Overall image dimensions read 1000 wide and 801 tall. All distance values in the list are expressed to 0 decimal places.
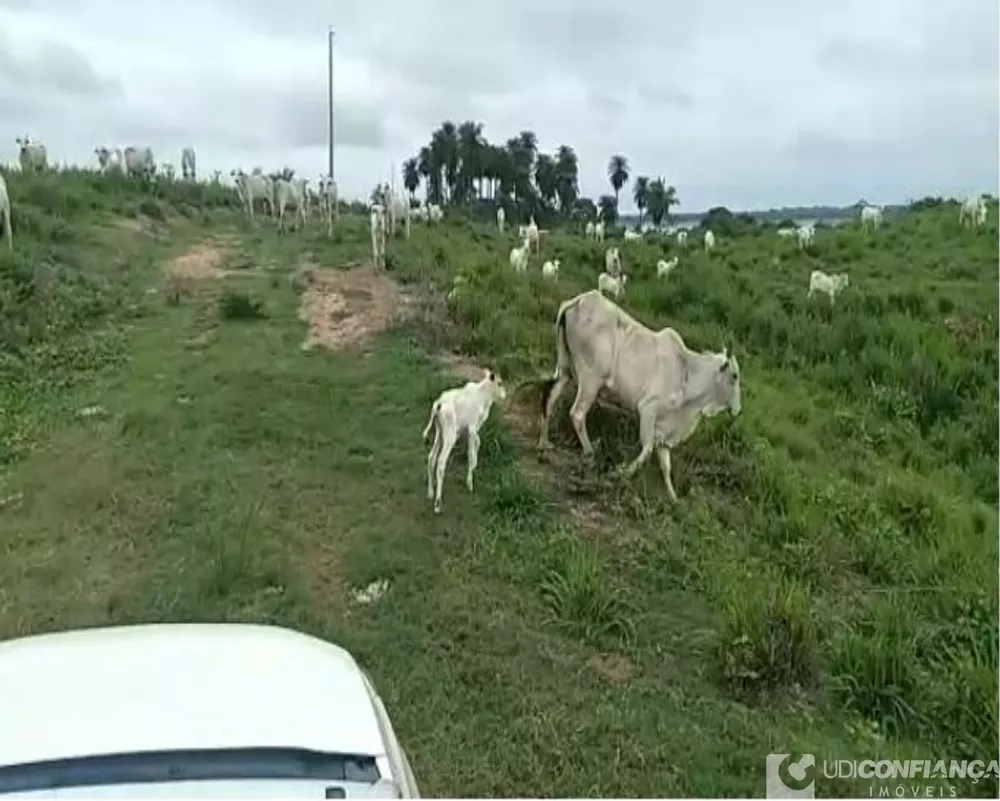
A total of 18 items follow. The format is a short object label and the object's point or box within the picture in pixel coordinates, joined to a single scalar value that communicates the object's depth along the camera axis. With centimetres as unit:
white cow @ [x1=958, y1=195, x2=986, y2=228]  2606
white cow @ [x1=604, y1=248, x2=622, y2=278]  1579
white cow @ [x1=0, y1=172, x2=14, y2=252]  1421
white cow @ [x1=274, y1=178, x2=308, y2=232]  2080
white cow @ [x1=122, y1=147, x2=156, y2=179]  2408
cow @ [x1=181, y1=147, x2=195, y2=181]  2675
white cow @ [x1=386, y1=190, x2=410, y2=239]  1864
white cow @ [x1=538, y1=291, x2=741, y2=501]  819
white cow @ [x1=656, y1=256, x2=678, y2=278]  1635
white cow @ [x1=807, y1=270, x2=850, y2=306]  1628
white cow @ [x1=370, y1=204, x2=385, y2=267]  1453
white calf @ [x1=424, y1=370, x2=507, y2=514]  730
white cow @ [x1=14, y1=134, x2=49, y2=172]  2223
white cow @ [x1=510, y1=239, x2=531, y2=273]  1459
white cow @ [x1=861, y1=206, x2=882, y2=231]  2747
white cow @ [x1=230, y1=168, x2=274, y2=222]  2184
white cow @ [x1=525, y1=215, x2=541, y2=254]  1820
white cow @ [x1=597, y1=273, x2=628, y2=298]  1435
